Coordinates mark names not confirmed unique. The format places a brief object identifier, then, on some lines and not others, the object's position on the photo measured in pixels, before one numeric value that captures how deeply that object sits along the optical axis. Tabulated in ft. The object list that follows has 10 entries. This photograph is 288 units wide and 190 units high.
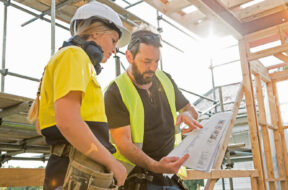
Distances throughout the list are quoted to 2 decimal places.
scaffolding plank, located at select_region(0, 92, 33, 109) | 13.16
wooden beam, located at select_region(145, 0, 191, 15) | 15.16
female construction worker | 4.16
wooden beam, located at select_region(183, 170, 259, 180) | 10.36
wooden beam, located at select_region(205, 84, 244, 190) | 12.95
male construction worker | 6.34
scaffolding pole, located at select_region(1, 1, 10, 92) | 16.81
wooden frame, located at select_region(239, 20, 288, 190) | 17.69
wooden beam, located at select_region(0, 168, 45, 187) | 7.64
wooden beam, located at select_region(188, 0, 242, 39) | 14.19
